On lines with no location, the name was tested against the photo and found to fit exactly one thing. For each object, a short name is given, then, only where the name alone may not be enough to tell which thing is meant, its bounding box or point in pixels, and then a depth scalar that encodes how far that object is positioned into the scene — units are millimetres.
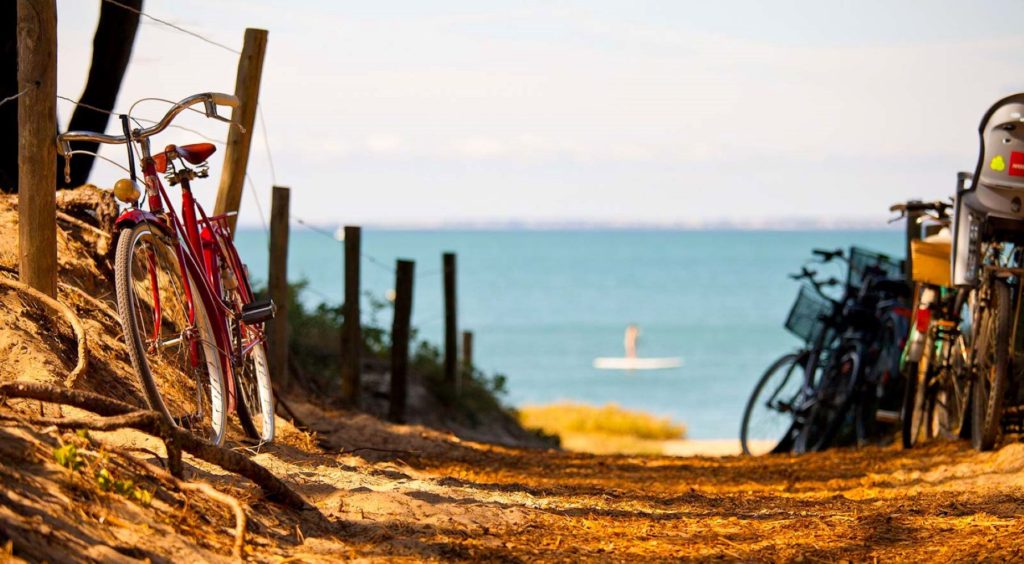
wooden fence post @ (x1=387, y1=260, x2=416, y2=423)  23641
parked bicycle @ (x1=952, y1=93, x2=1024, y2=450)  14133
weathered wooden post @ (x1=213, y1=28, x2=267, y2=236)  15766
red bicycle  9672
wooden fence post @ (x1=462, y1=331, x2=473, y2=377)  38844
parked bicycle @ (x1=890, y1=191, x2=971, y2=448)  15852
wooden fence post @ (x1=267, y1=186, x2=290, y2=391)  19161
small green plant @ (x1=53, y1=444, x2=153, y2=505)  7586
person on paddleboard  103825
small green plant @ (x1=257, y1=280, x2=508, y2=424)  28922
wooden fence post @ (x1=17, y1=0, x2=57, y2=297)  10562
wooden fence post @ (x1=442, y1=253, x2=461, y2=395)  28594
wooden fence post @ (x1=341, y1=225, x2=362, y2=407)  21984
